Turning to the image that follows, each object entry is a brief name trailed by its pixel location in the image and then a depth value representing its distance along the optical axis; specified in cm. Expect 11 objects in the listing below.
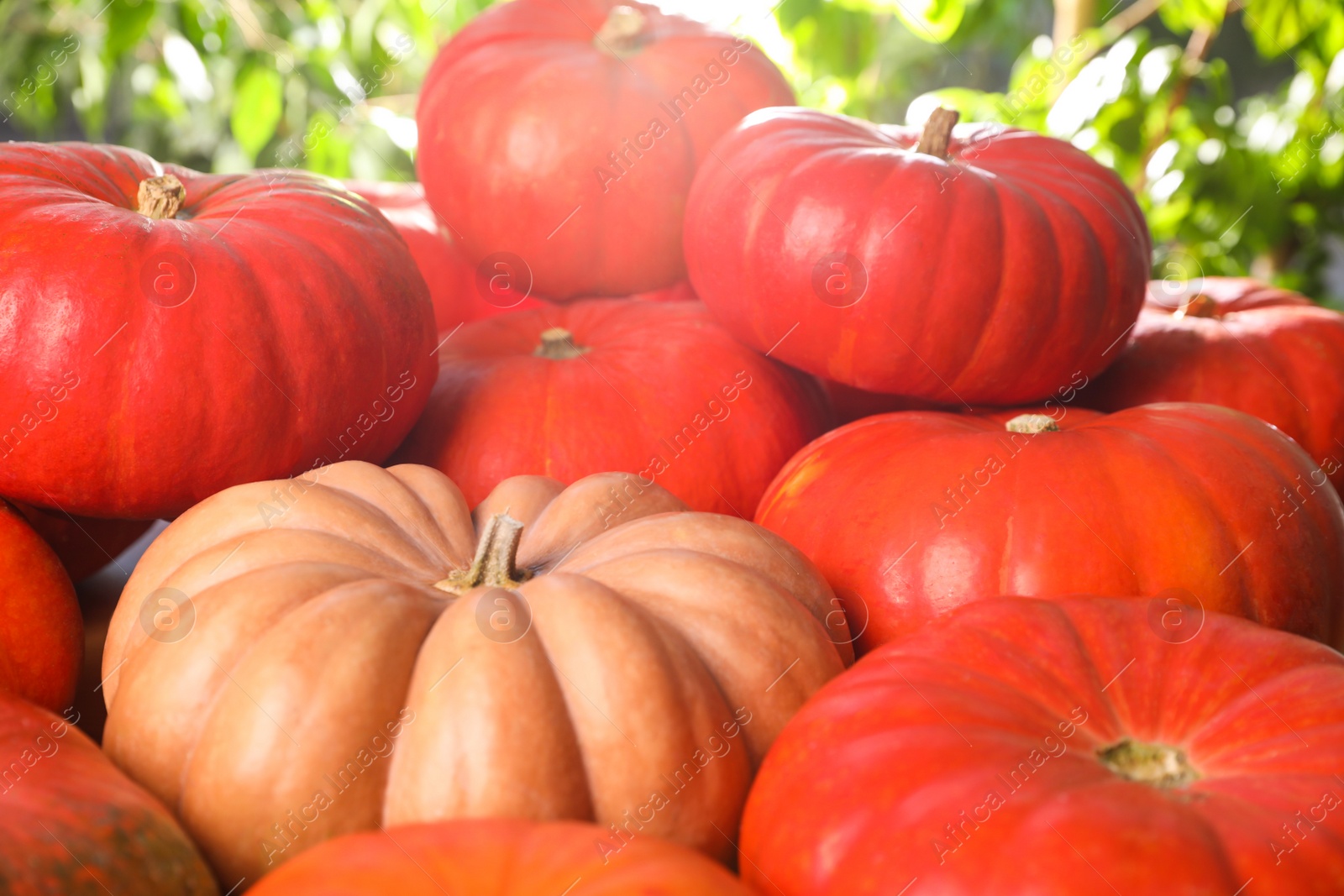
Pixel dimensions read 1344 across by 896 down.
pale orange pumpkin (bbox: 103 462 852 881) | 84
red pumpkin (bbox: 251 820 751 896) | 74
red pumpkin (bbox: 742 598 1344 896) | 75
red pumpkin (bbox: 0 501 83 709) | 93
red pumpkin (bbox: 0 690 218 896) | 78
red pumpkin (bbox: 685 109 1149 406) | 103
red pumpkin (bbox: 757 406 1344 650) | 97
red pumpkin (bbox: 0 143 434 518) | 95
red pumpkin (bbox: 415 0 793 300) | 115
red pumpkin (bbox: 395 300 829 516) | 108
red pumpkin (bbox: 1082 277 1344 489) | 114
